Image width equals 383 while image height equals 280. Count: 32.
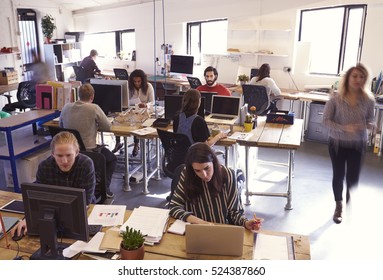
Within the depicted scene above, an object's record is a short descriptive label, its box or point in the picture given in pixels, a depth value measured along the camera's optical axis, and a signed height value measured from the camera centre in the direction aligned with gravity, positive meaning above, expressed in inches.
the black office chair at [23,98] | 271.3 -36.5
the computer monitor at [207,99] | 191.9 -24.8
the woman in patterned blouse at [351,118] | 134.3 -23.4
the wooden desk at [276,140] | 149.9 -34.8
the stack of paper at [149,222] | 83.7 -38.6
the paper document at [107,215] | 91.1 -39.6
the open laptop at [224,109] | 177.6 -27.4
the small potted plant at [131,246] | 73.0 -36.4
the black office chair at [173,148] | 142.4 -36.4
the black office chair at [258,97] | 228.7 -28.3
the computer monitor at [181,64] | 304.3 -12.9
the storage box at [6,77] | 294.5 -23.4
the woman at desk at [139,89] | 213.2 -22.8
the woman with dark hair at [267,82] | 240.5 -20.2
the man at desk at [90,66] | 336.8 -17.1
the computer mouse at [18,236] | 85.8 -41.0
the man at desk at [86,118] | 156.4 -28.2
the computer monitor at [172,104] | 180.5 -25.7
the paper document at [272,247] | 78.0 -40.0
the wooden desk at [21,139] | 168.1 -44.0
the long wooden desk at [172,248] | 78.2 -40.6
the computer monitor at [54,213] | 74.3 -31.4
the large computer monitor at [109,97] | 189.6 -23.9
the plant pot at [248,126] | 164.9 -32.2
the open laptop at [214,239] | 73.1 -35.7
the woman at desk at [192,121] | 144.6 -26.7
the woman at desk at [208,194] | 92.7 -34.6
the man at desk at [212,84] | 207.0 -19.0
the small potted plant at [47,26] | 342.6 +16.7
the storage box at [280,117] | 175.6 -30.3
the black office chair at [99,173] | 114.2 -36.3
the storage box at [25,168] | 174.1 -53.7
